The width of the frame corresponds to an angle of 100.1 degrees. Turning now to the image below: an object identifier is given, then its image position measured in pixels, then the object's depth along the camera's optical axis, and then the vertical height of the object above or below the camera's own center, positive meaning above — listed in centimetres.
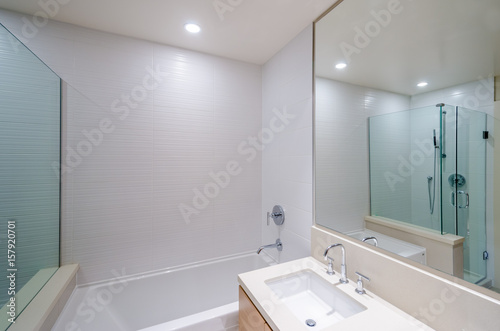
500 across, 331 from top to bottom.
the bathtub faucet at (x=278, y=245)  189 -72
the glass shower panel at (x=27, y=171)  116 -3
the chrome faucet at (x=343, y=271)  115 -59
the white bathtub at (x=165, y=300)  130 -101
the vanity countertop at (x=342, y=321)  84 -64
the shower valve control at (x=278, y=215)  186 -44
